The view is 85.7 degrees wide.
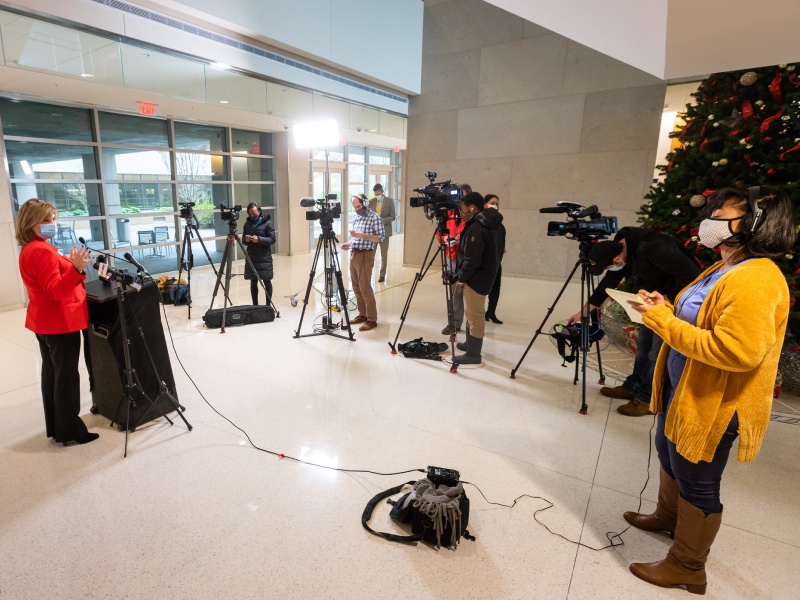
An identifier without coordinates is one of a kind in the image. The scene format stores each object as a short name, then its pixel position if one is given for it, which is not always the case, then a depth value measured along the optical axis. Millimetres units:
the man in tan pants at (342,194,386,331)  4816
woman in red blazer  2357
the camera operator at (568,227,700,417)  2646
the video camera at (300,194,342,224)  4530
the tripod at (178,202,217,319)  5363
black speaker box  2660
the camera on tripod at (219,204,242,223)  5043
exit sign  6215
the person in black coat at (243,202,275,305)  5230
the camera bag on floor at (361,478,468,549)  1924
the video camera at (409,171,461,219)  3834
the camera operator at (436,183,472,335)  4025
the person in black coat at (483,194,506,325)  5437
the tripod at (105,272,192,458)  2504
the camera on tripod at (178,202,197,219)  5344
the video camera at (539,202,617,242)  3021
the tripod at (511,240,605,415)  3129
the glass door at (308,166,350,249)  11242
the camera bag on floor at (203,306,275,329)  4941
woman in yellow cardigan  1333
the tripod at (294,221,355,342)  4598
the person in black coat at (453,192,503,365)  3680
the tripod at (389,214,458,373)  3911
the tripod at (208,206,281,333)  5004
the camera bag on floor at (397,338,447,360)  4191
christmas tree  3246
